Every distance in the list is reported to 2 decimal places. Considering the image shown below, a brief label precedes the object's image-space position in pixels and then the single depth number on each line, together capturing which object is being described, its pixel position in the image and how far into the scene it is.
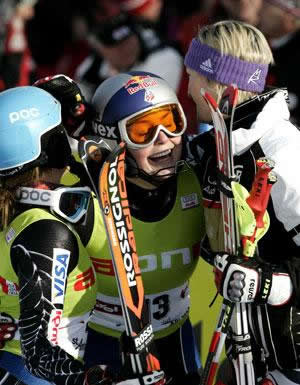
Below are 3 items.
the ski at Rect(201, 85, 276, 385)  7.62
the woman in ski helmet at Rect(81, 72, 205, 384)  8.84
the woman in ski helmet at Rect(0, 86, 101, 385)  7.12
